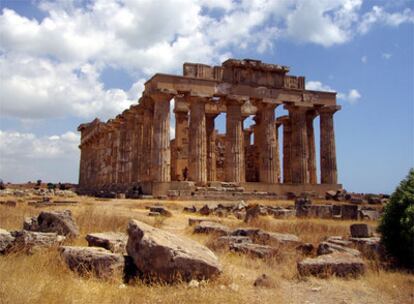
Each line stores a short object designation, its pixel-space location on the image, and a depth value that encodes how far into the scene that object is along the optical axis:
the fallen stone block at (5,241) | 7.60
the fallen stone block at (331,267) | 7.95
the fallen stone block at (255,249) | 9.23
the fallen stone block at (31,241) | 7.50
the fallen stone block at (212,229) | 12.27
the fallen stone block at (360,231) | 12.27
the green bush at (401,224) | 8.88
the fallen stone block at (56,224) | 9.23
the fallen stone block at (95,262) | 6.69
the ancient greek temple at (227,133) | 30.55
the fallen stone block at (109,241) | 8.01
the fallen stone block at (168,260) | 6.61
